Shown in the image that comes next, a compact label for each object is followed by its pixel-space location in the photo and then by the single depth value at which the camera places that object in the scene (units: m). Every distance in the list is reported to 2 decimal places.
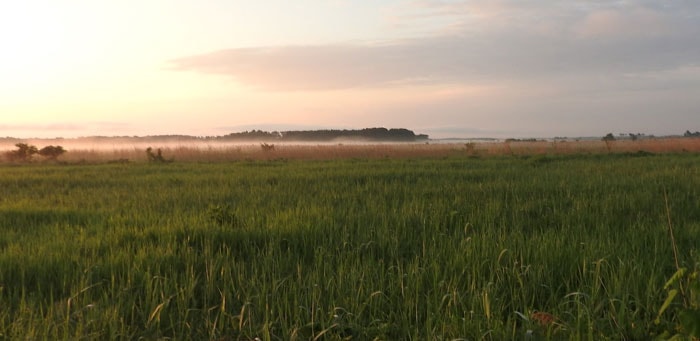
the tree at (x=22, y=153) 25.08
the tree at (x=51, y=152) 25.58
